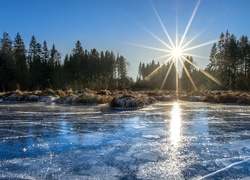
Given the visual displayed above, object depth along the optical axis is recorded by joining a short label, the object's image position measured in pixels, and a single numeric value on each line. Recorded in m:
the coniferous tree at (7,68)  40.72
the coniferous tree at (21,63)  42.65
